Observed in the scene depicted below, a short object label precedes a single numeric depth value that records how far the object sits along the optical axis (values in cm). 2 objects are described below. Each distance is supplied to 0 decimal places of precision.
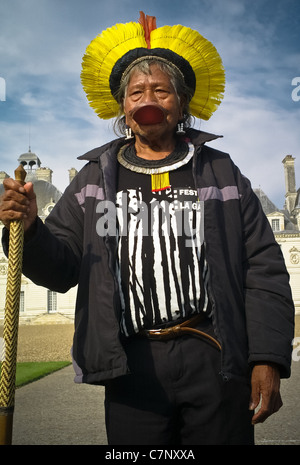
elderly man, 208
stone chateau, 3731
